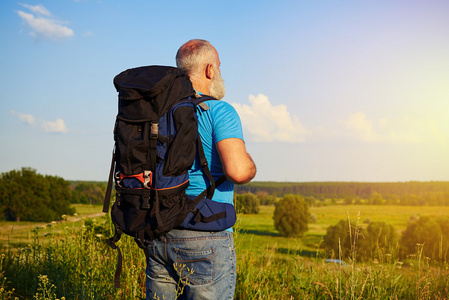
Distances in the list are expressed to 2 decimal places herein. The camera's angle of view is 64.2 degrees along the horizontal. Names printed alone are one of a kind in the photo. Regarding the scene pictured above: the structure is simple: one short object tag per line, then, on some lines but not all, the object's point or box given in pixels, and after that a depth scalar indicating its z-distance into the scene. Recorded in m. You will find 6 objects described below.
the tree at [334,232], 41.04
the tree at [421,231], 37.41
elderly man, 2.18
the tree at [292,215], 58.81
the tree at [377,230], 37.60
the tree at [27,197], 32.16
